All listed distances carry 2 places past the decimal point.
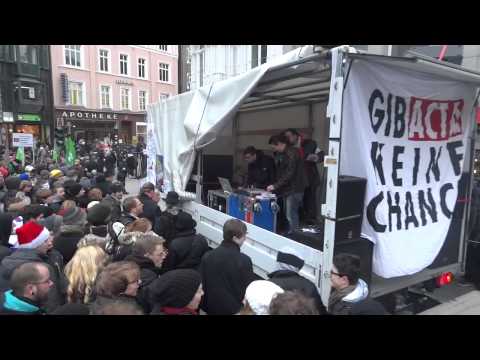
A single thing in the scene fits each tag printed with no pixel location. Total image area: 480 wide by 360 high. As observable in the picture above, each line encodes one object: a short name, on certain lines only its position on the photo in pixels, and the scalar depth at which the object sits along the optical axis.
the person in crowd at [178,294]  2.13
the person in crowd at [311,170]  5.72
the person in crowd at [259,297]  2.02
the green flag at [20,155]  12.12
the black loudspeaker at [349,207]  2.89
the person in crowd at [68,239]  3.38
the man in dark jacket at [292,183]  4.87
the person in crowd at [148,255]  2.79
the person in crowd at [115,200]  4.68
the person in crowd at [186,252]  3.44
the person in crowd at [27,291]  2.05
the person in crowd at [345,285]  2.29
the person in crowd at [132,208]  4.34
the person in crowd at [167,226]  4.07
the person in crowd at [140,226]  3.55
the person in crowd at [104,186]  6.37
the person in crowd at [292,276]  2.51
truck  2.85
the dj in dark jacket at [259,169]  6.25
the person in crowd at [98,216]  3.75
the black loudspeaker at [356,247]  2.93
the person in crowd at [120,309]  1.74
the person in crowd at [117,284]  2.26
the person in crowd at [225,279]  2.91
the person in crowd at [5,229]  3.74
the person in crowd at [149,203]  4.96
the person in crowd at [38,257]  2.68
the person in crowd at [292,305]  1.70
